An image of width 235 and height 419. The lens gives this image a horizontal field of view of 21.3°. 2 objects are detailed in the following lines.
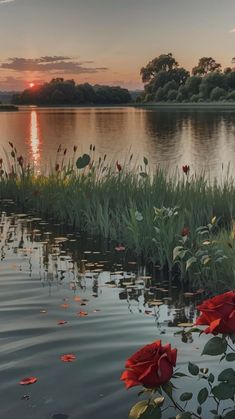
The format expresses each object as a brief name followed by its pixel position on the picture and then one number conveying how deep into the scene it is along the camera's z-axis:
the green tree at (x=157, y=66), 193.04
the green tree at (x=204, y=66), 190.75
